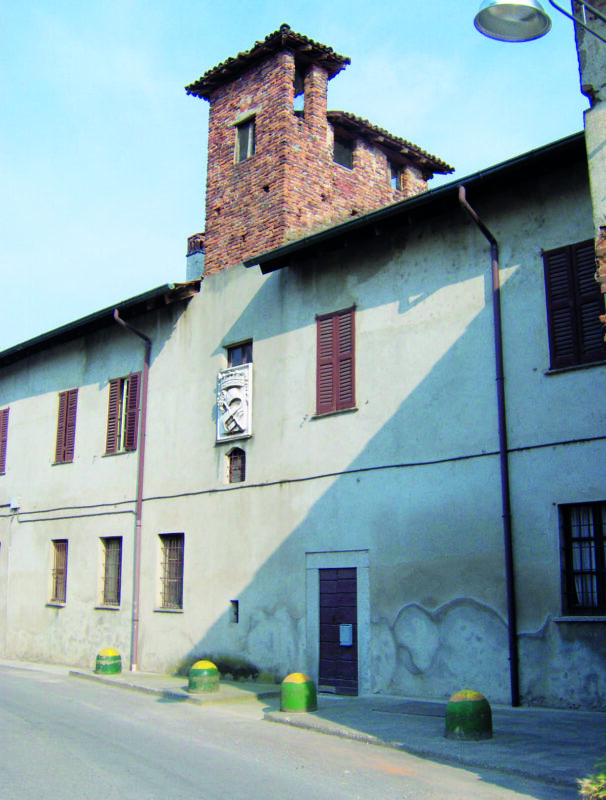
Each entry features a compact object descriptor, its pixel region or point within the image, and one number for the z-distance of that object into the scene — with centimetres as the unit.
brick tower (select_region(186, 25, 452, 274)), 1576
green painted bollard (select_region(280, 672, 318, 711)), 1048
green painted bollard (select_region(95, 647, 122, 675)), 1524
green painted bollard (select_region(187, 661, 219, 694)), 1225
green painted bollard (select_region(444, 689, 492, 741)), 817
